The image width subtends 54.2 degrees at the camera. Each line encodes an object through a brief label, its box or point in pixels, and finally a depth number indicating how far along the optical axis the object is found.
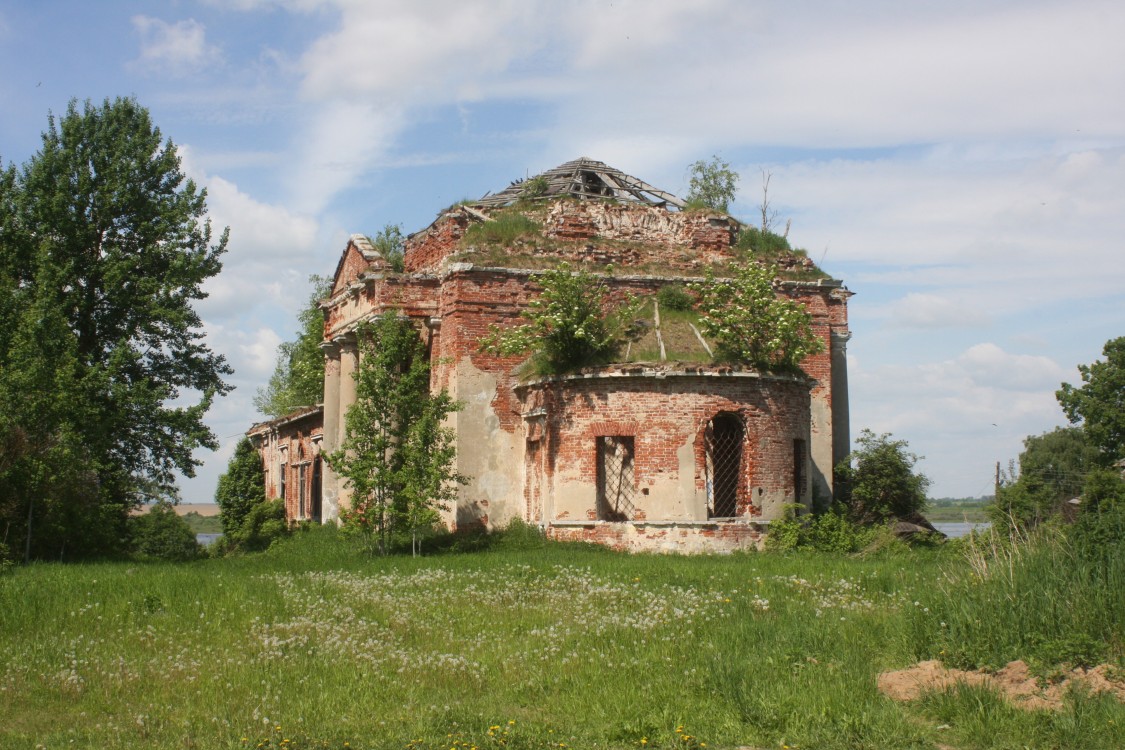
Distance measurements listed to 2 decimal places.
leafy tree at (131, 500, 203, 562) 33.09
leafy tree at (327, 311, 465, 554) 21.23
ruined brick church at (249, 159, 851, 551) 21.36
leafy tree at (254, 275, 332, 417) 42.41
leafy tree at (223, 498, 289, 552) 31.46
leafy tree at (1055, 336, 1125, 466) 47.53
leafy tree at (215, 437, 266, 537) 35.06
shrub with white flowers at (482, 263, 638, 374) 22.20
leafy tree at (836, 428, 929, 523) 24.94
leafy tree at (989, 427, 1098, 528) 49.75
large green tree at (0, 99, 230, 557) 25.70
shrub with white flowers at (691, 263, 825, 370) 22.14
